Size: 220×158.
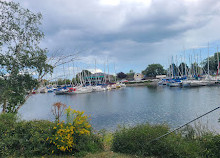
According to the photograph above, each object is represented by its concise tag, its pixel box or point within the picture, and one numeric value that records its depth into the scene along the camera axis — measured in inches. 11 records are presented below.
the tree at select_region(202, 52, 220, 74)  3716.5
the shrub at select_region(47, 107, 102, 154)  235.9
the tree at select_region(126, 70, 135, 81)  5784.9
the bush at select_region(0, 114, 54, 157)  233.3
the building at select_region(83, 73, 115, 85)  4613.7
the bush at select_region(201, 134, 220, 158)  212.0
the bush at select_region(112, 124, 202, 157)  216.8
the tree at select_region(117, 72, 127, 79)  5512.8
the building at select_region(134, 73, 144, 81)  5546.3
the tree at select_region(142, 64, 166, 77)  5265.8
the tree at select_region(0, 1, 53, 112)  320.5
